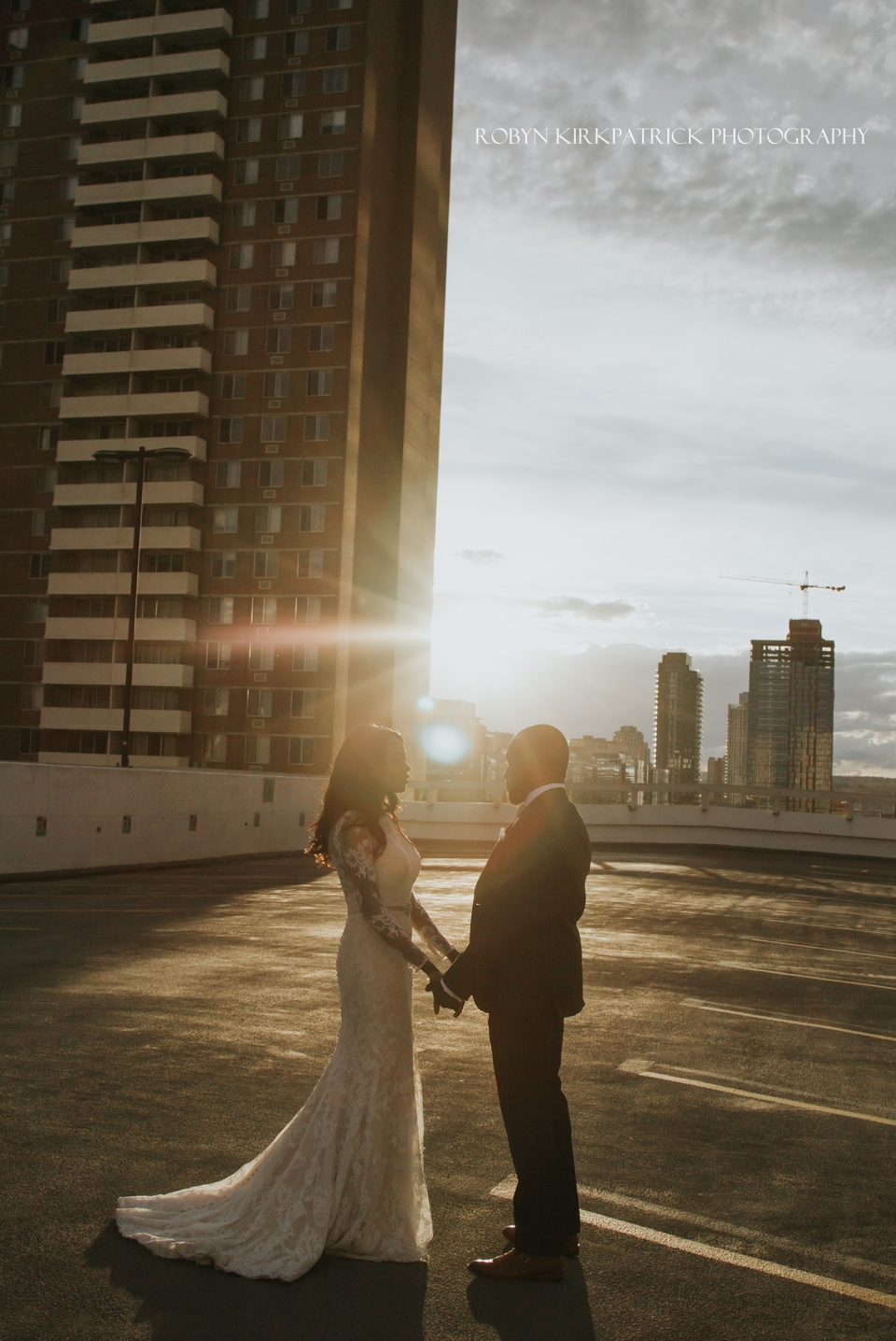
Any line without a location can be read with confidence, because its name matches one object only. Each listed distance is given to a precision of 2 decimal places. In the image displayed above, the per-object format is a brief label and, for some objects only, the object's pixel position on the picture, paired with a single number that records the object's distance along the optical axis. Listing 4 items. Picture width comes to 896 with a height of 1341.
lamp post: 30.13
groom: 4.13
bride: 4.19
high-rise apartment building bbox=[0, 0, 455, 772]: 56.00
